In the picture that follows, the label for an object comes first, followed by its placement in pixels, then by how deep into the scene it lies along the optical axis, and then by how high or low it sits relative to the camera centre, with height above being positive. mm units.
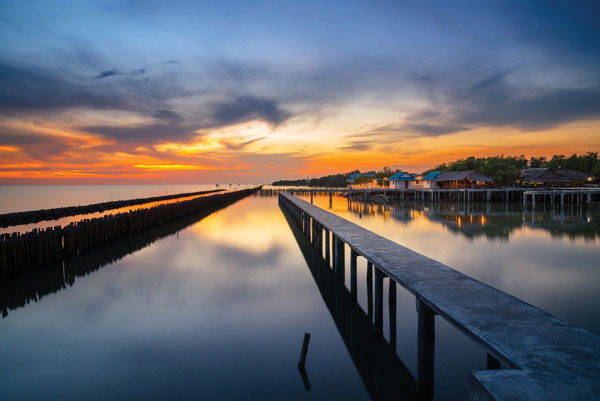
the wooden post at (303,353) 6477 -3344
